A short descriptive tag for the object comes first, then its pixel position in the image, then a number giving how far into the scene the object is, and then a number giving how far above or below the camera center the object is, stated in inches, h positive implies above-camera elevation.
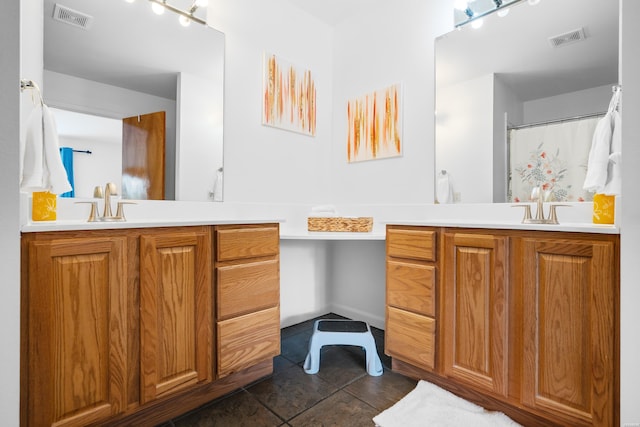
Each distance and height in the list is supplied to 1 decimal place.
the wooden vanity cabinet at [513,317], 45.7 -18.2
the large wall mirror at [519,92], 63.6 +27.9
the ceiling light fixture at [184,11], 74.3 +49.7
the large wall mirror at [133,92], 63.9 +27.6
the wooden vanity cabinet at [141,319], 42.6 -17.7
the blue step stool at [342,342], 72.4 -30.3
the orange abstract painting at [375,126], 96.0 +28.5
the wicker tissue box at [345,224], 86.7 -3.0
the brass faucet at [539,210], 61.3 +0.8
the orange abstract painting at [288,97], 96.1 +37.7
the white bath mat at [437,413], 54.6 -36.5
